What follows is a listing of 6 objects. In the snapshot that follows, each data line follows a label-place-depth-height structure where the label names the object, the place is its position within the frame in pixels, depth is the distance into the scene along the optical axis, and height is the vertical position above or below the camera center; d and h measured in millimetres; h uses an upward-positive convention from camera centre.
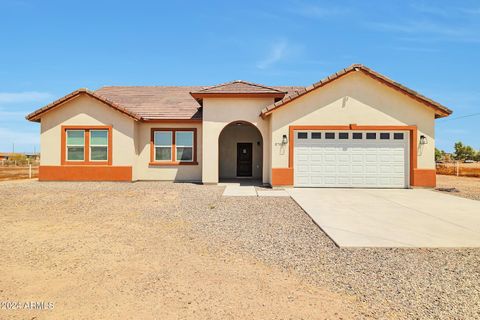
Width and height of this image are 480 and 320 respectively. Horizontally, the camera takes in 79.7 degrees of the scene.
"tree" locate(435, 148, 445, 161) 62312 +1538
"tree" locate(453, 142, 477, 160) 65812 +2361
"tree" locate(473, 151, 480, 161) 66250 +1208
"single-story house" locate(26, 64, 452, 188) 13750 +1435
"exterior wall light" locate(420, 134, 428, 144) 13633 +1071
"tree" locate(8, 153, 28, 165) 39959 +223
